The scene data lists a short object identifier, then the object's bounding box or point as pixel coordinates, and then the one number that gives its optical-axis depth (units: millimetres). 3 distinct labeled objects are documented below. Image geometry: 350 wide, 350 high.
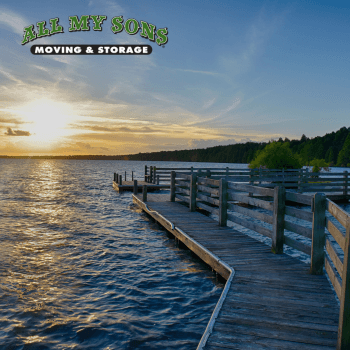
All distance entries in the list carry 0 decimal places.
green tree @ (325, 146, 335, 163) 134838
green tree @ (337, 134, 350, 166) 121088
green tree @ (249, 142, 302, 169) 39594
